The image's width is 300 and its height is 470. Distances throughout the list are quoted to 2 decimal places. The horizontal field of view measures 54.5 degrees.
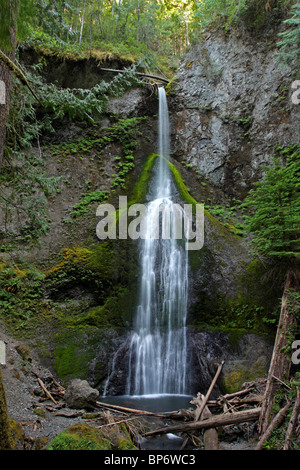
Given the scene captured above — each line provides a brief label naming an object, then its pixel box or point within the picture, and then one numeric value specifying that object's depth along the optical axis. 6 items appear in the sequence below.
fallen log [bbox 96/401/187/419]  5.70
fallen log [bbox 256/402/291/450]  4.28
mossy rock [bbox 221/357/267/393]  6.80
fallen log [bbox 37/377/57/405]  5.86
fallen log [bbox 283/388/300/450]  4.00
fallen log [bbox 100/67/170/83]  14.33
